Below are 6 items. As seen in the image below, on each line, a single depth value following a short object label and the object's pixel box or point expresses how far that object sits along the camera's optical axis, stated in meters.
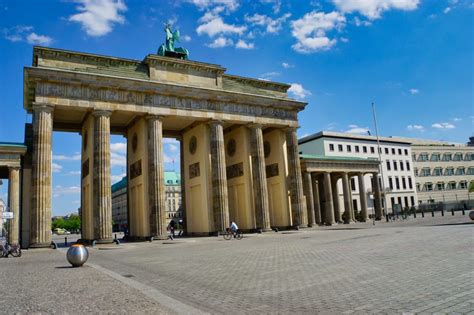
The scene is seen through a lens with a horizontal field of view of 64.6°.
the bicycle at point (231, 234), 32.64
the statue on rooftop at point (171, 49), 40.77
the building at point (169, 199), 117.25
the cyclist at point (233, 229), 32.53
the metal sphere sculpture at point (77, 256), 15.18
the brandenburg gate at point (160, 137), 31.20
